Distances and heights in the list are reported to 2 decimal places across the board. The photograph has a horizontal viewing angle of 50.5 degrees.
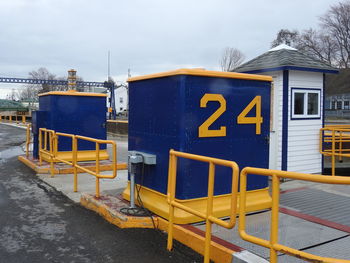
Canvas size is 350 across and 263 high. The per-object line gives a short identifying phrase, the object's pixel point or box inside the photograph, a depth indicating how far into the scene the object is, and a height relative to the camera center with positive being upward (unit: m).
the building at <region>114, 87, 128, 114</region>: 94.25 +4.91
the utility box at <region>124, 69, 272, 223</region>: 4.97 -0.16
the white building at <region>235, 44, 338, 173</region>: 8.05 +0.24
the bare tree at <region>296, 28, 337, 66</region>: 61.28 +12.33
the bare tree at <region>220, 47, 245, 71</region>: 72.23 +11.63
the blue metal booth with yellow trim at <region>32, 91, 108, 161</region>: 10.63 +0.00
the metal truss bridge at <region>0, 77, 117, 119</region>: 56.40 +5.66
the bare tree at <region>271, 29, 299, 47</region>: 65.69 +14.98
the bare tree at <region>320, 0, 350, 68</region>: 58.81 +14.39
